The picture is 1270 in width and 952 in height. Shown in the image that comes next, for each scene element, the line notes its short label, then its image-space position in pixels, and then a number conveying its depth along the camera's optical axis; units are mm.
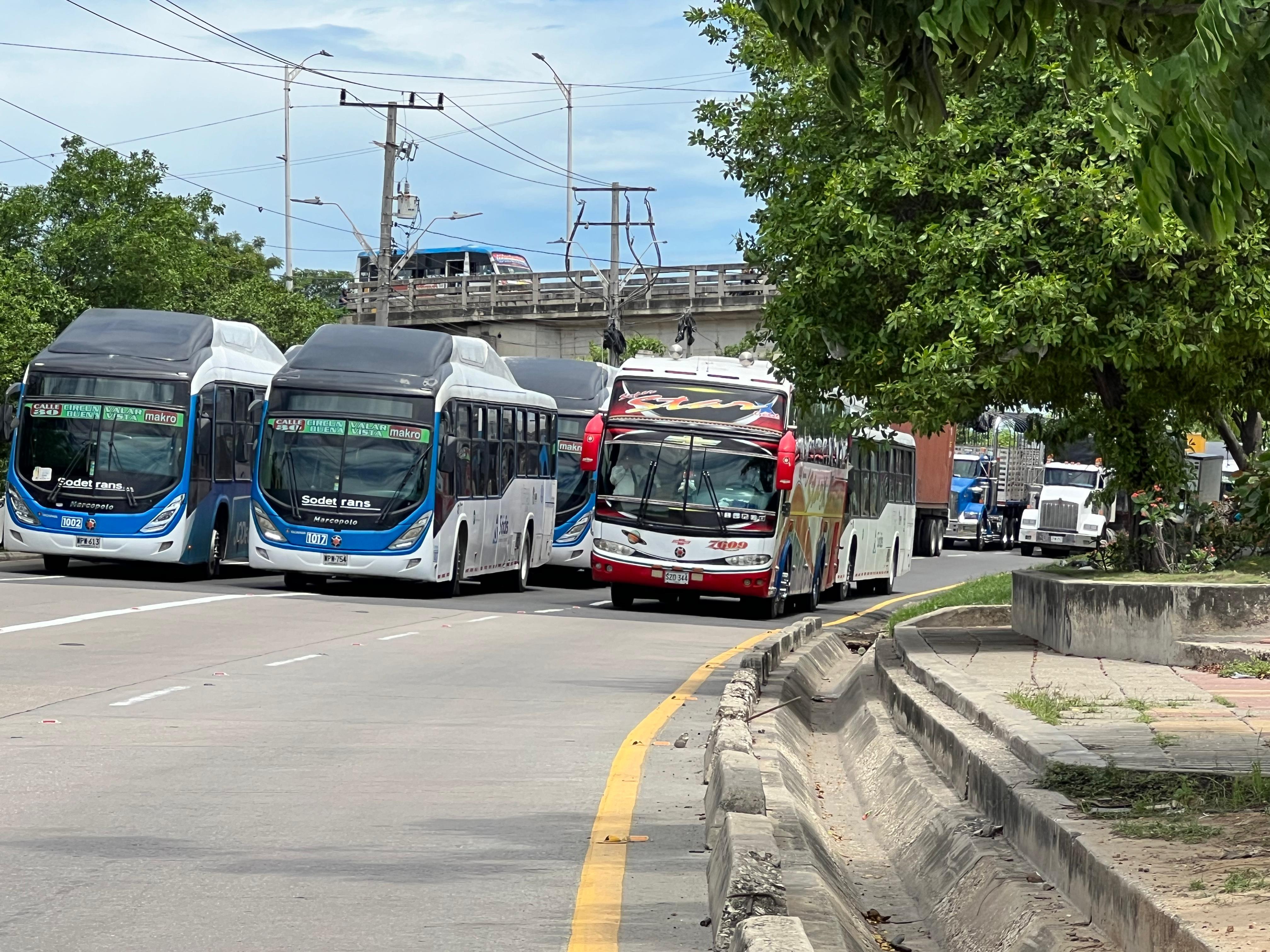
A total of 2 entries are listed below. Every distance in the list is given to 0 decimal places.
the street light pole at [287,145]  105875
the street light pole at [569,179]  77250
